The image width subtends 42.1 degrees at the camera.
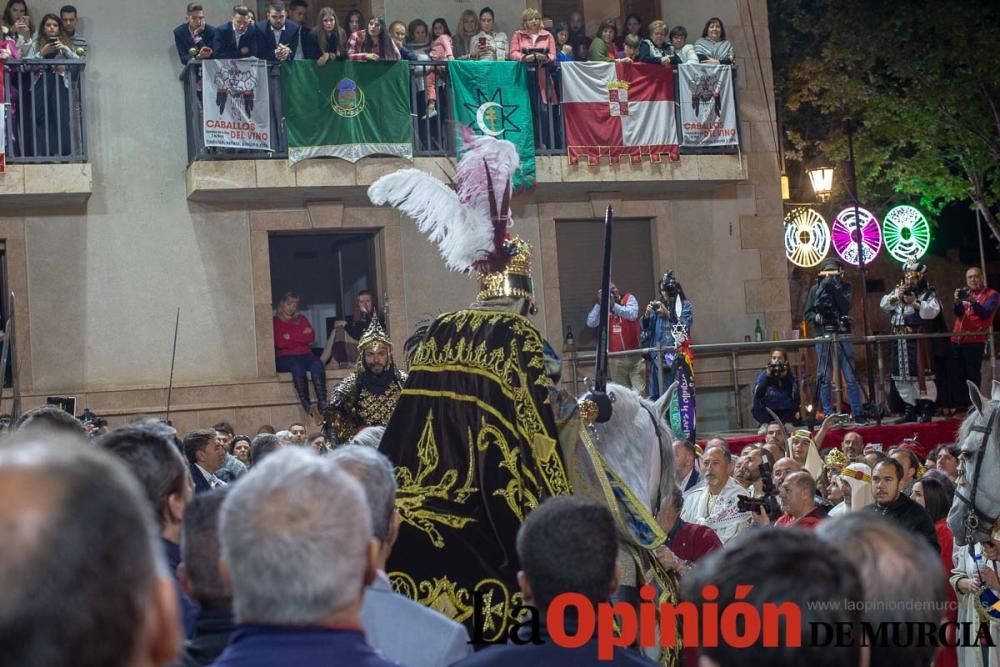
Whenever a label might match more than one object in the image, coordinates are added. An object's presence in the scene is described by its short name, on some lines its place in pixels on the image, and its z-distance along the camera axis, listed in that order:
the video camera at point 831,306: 17.08
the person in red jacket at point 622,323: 17.52
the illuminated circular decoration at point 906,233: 26.34
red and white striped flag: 18.53
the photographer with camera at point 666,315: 16.62
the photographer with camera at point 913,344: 16.80
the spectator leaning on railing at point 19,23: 16.67
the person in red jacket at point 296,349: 17.41
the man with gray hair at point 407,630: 3.40
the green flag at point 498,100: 17.98
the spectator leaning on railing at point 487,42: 18.42
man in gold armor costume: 8.21
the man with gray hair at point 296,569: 2.37
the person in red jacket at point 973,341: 17.72
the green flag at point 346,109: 17.30
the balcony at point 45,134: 16.44
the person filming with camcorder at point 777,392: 16.25
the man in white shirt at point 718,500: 8.08
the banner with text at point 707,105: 19.12
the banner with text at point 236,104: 16.84
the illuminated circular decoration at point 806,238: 25.27
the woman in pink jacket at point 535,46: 18.31
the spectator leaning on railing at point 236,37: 17.09
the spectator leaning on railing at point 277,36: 17.28
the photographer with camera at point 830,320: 16.67
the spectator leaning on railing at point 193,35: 17.05
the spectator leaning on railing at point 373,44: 17.66
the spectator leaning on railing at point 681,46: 19.44
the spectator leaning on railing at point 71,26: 16.81
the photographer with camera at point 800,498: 7.05
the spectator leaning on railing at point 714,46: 19.58
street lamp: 20.88
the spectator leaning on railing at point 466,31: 18.78
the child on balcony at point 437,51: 17.93
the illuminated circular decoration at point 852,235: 24.59
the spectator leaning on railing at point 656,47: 19.03
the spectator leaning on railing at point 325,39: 17.61
